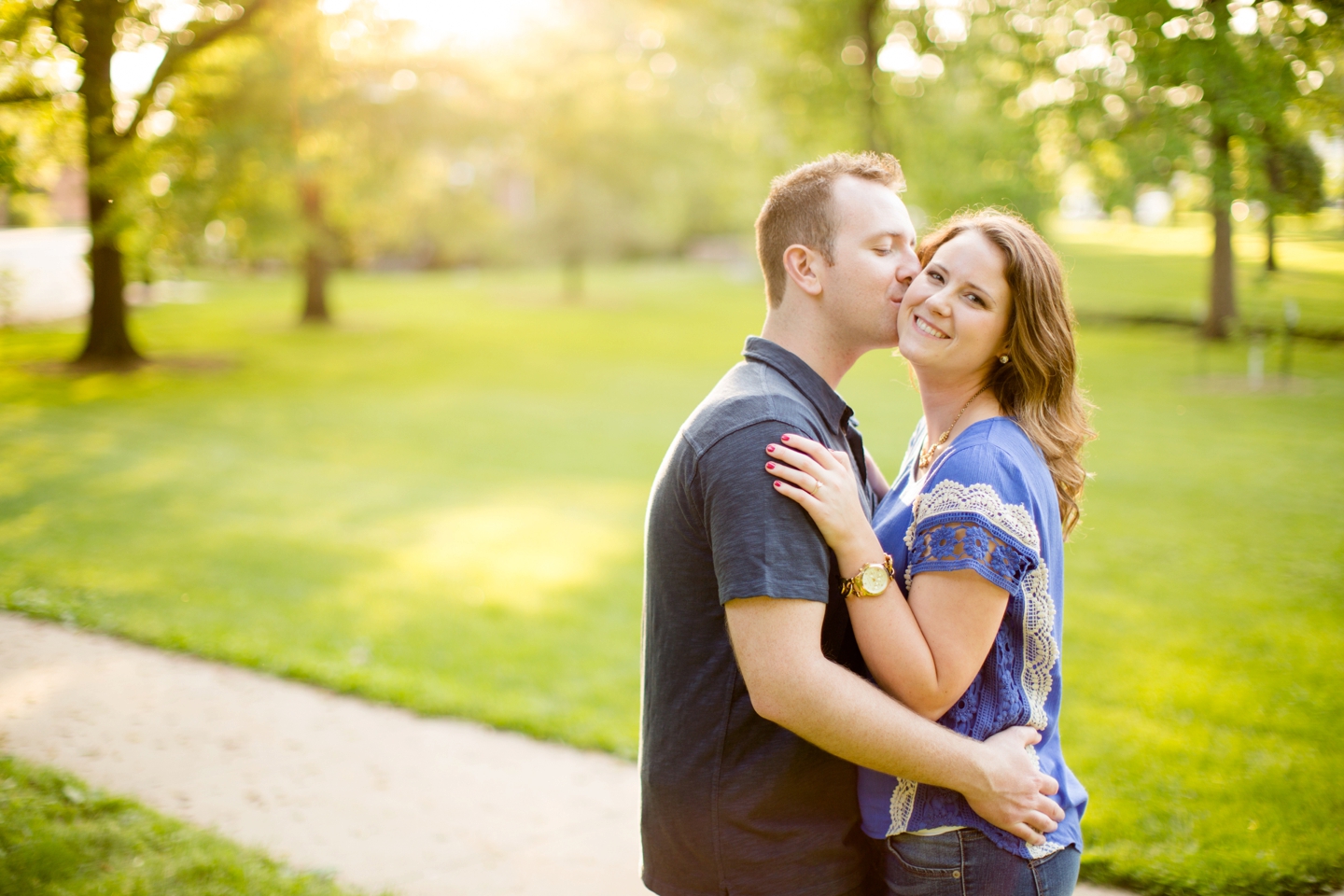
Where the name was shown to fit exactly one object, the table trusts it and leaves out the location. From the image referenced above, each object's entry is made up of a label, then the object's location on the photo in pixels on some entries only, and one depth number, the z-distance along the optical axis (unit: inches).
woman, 75.1
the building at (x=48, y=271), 494.4
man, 73.5
